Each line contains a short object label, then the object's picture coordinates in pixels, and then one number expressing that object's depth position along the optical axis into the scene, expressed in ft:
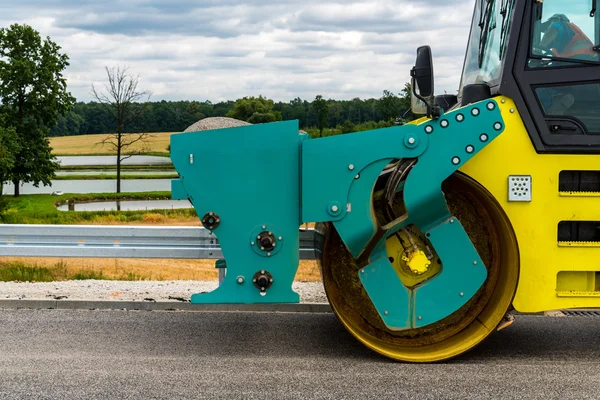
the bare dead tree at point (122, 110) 175.52
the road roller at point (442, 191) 17.66
